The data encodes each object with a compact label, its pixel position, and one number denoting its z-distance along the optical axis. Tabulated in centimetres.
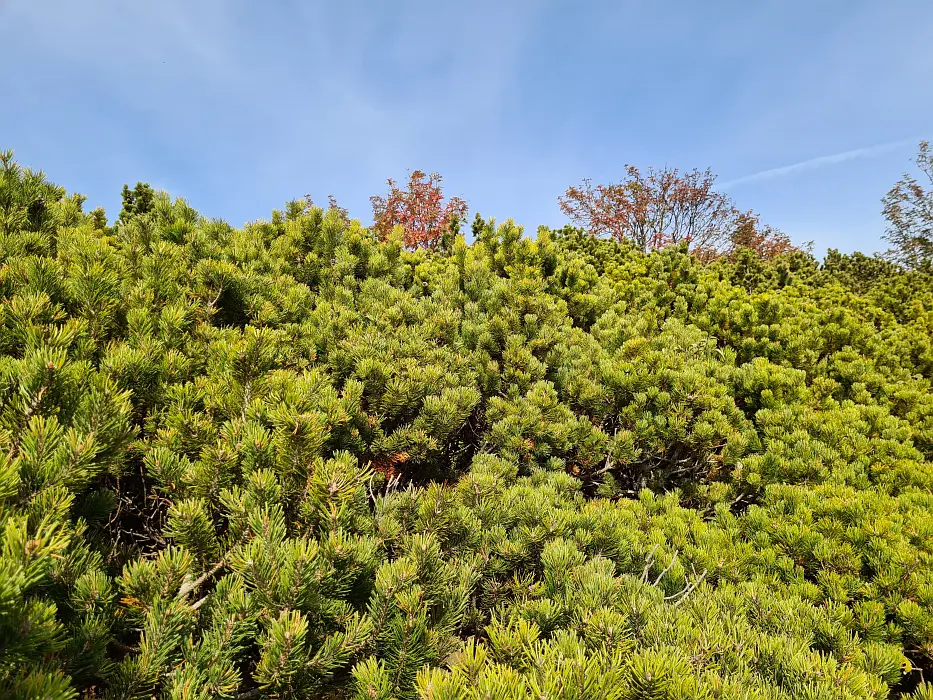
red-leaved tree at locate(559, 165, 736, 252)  2445
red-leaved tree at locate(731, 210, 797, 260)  2530
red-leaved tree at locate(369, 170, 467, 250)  1938
